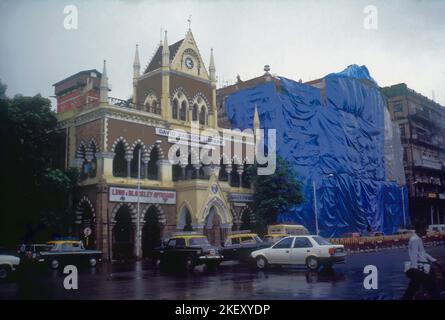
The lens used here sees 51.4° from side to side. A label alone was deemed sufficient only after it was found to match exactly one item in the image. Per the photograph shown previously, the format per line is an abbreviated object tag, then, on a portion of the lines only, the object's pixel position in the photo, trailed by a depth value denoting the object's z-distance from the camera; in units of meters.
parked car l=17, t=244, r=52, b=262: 20.47
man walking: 9.45
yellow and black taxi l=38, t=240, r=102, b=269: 20.83
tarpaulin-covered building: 37.47
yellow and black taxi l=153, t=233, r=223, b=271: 20.03
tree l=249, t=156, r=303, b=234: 32.53
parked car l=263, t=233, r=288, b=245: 24.69
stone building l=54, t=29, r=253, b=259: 27.84
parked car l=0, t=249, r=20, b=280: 16.30
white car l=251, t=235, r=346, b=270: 17.33
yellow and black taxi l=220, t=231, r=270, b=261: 22.94
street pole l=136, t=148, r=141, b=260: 27.00
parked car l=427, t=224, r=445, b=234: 42.09
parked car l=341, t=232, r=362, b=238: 38.53
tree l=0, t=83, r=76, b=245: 22.23
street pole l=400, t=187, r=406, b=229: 48.47
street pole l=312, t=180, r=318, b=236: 34.67
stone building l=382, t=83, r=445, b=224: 51.69
